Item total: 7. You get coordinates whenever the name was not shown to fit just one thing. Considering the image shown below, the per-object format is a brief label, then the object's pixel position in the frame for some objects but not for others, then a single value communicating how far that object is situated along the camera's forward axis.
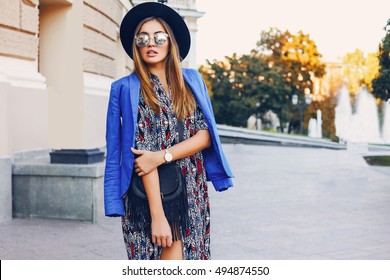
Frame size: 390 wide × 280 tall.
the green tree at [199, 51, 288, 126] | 47.66
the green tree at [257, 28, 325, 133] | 52.41
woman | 2.88
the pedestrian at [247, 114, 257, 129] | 57.13
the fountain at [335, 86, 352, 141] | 45.01
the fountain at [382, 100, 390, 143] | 30.70
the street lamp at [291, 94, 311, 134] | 39.83
